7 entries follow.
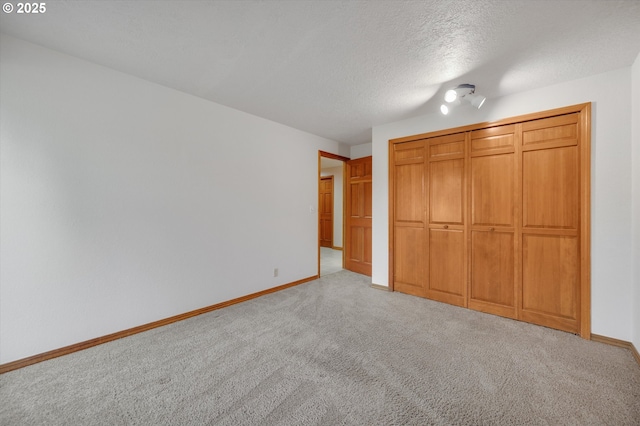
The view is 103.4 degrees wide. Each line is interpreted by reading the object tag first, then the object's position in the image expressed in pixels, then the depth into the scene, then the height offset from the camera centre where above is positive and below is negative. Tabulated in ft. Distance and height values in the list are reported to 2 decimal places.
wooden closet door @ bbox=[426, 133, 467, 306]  10.81 -0.41
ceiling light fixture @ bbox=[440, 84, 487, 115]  8.65 +4.10
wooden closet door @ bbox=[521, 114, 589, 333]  8.52 -0.41
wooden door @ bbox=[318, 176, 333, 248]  26.63 +0.00
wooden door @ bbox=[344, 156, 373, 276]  15.87 -0.32
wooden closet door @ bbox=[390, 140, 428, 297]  11.90 -0.34
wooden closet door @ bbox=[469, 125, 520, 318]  9.66 -0.38
